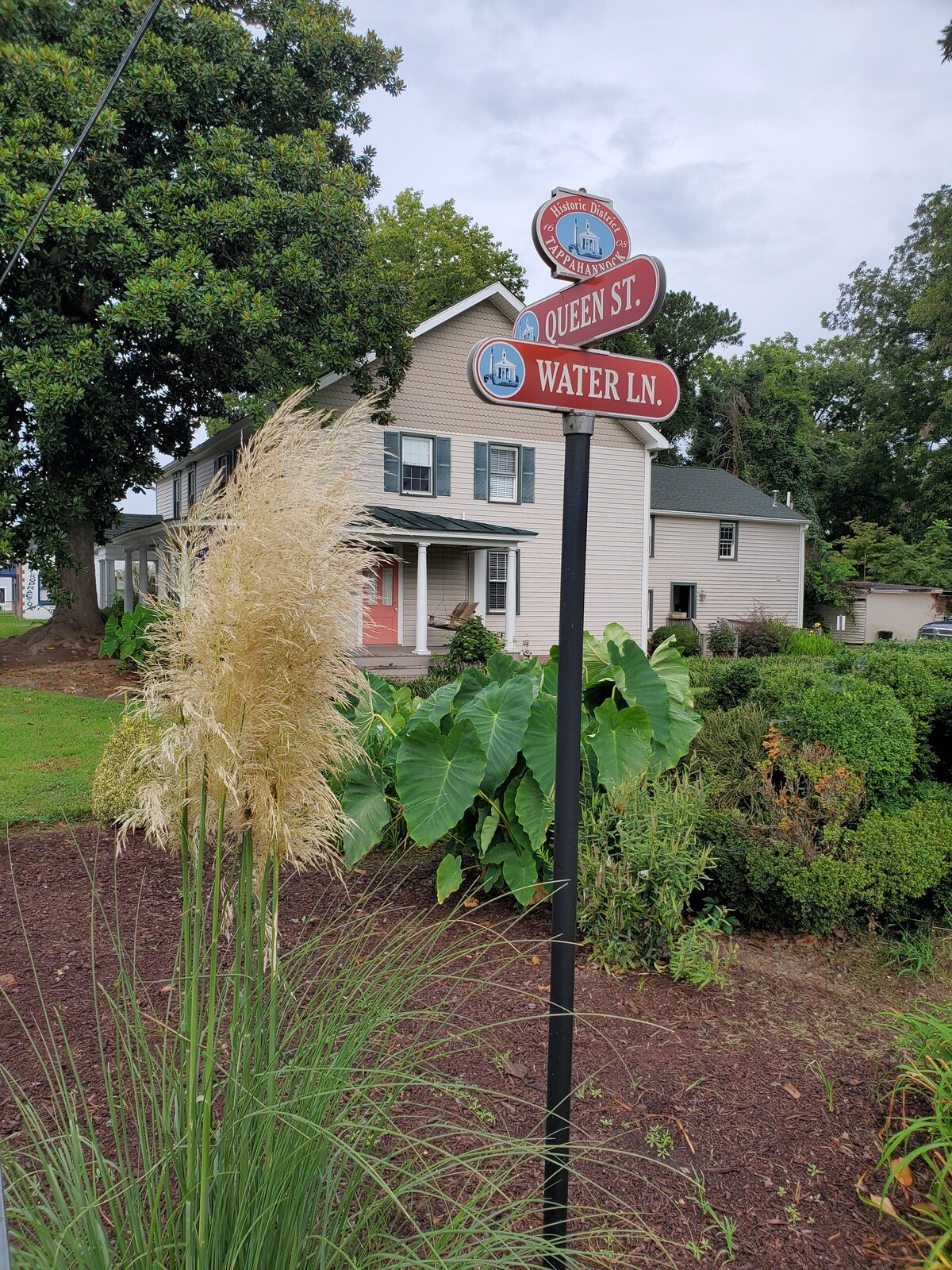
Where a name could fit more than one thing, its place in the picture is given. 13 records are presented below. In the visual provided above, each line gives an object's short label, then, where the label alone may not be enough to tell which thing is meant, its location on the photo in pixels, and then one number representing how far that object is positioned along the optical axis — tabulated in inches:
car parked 1005.8
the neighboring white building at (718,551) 1006.4
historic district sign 80.5
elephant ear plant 145.5
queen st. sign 74.7
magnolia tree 482.9
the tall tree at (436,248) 1197.1
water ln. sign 75.3
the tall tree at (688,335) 1608.0
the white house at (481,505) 691.4
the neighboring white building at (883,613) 1197.1
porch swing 657.0
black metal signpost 74.4
